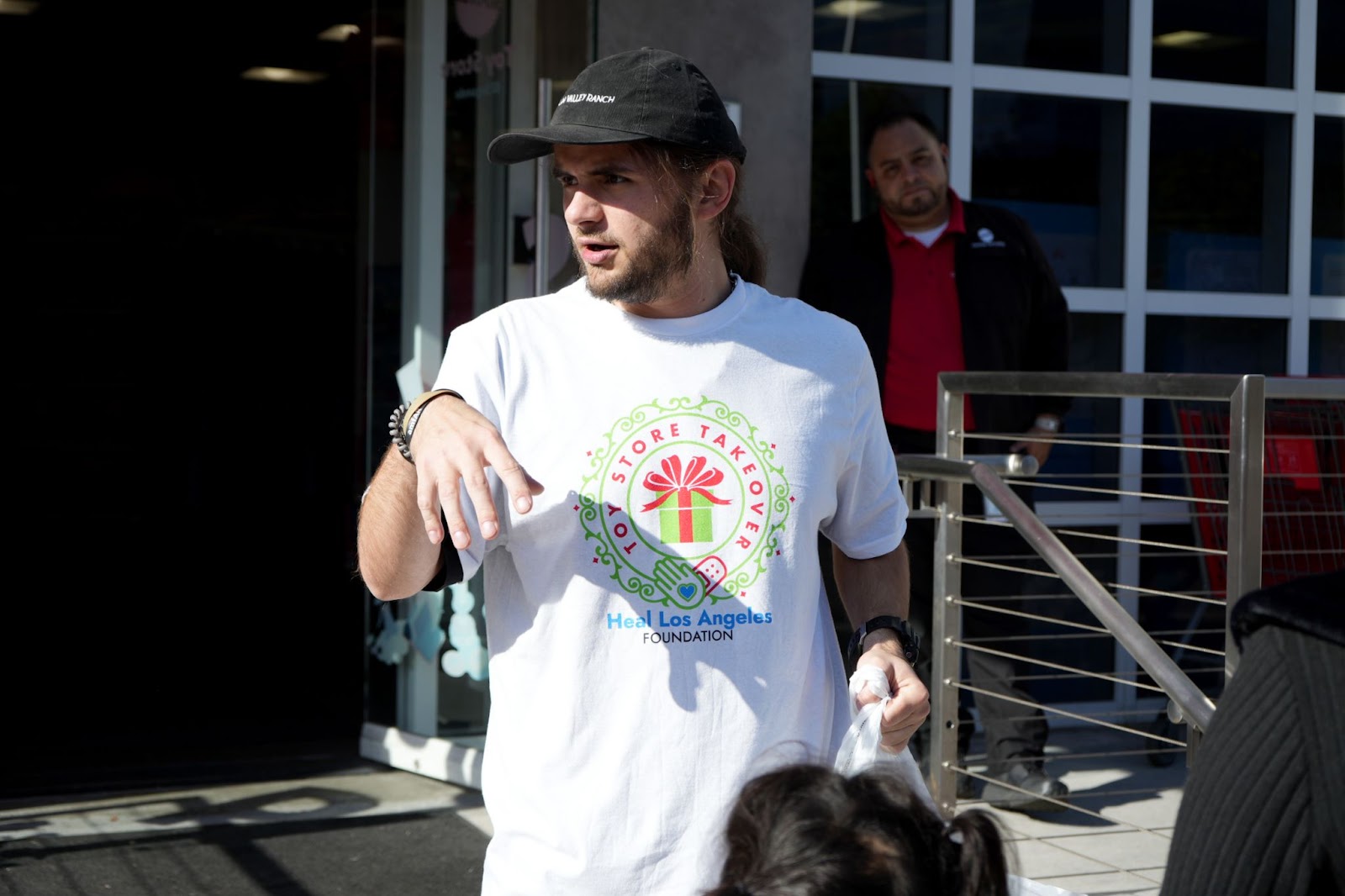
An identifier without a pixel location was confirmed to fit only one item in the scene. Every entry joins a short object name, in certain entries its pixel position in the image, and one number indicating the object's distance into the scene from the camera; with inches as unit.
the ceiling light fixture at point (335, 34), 411.5
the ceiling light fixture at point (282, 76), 477.4
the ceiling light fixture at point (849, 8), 232.1
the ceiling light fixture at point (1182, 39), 252.5
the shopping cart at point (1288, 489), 214.8
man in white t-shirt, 74.6
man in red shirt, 192.5
